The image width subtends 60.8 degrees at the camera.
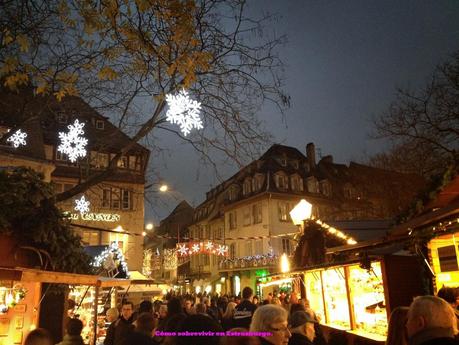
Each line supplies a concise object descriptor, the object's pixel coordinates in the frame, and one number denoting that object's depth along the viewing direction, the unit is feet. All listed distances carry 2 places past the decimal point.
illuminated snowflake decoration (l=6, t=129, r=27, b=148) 24.12
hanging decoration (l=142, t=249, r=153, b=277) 110.52
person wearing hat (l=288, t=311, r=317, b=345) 14.90
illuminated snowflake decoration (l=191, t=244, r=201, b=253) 78.60
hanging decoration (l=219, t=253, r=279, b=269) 114.22
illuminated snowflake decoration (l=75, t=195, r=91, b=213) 36.67
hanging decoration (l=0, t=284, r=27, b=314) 20.71
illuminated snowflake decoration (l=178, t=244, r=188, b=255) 76.43
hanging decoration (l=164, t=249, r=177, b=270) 114.43
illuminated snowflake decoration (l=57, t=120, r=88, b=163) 24.21
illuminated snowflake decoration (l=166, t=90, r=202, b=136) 17.25
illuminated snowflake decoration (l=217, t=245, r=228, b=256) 86.74
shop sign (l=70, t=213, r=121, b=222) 95.28
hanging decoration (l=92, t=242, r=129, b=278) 44.77
